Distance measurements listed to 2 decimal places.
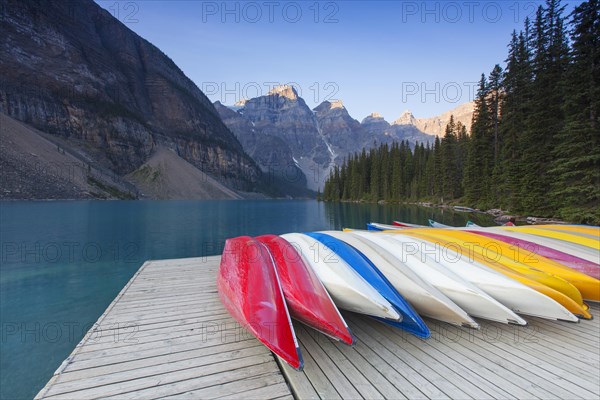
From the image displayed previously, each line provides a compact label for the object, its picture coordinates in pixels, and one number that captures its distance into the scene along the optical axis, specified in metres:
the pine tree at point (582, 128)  15.34
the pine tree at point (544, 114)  20.02
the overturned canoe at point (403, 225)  11.04
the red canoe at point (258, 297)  2.69
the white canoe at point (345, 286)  3.10
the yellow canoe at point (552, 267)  4.21
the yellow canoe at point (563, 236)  5.34
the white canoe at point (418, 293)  3.24
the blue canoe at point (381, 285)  3.08
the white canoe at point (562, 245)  4.78
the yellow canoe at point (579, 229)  5.95
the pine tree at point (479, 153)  33.69
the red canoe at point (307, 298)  2.93
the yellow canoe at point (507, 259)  3.69
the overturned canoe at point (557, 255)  4.45
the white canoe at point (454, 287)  3.30
